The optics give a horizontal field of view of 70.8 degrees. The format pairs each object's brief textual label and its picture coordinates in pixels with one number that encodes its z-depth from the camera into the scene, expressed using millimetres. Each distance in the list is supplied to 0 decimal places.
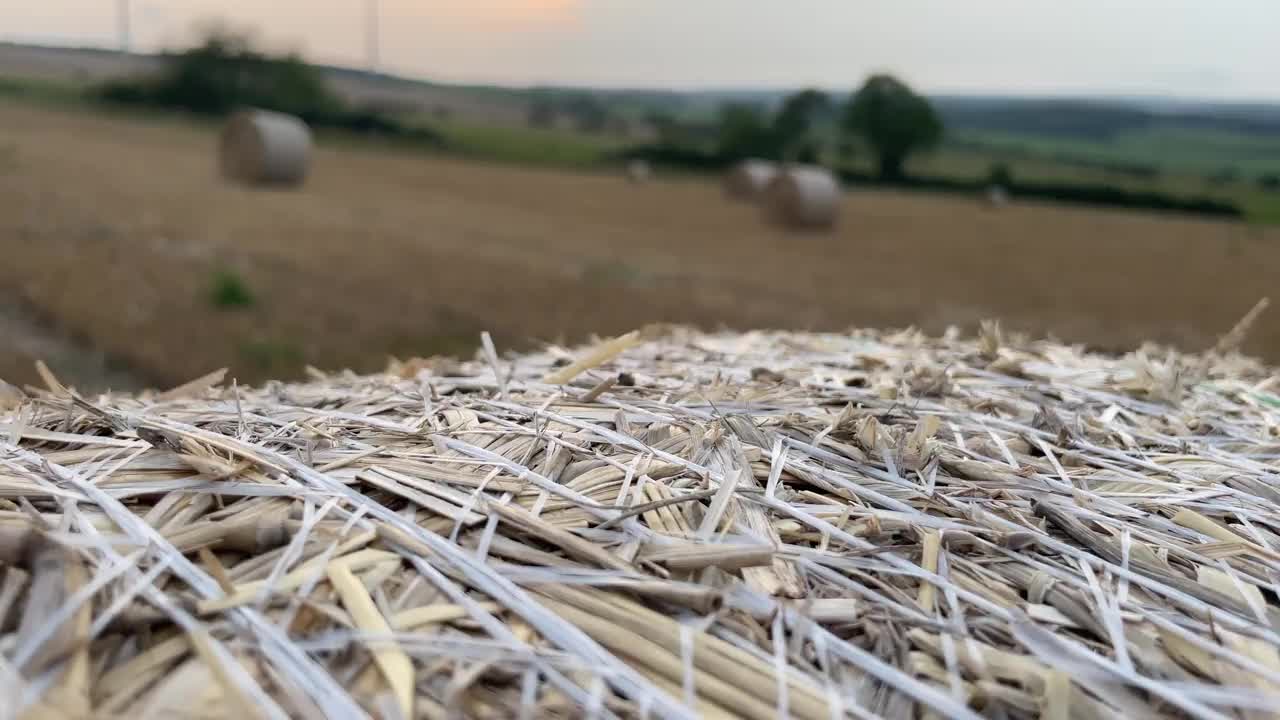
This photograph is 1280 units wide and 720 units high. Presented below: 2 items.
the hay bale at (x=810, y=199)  11711
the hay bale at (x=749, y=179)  13094
